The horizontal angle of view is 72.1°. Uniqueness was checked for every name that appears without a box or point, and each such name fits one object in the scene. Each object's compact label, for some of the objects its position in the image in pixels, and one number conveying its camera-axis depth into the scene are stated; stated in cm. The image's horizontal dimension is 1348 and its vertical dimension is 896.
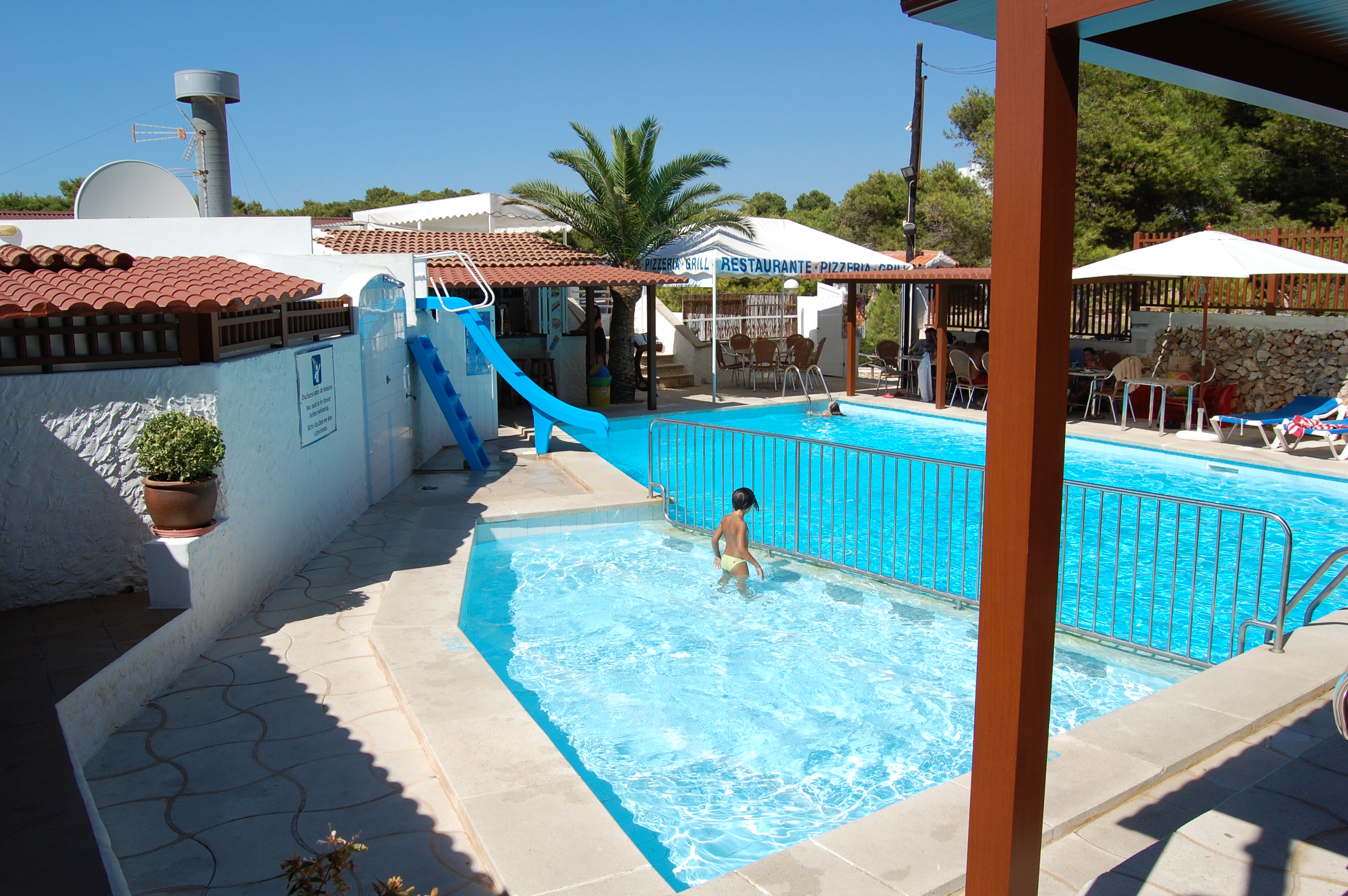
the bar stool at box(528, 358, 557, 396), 1872
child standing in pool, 793
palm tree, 1844
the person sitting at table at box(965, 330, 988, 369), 1786
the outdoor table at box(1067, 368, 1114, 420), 1545
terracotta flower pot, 596
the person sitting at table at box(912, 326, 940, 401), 1800
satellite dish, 1223
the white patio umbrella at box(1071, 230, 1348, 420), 1227
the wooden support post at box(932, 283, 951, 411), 1720
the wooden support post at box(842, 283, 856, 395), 1894
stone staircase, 2166
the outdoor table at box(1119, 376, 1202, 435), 1399
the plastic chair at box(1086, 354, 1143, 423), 1480
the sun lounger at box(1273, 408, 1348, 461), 1215
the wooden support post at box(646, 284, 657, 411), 1712
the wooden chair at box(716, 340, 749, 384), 2166
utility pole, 2167
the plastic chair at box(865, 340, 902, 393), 2061
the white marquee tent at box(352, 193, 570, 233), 2416
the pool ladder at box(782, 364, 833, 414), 1839
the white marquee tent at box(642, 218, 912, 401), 1838
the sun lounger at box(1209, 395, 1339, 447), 1288
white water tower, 1445
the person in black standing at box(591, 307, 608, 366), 2006
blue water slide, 1320
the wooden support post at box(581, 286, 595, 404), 1901
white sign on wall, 821
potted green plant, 594
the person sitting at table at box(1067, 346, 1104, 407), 1612
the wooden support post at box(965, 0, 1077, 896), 228
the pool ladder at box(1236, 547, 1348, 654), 507
